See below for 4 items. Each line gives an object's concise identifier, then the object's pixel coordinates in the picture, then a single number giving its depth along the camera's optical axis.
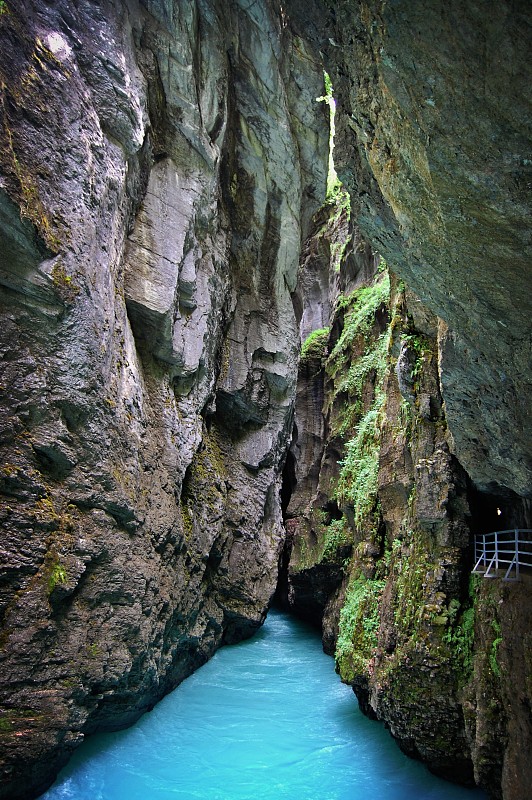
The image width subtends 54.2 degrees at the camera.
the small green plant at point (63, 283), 7.44
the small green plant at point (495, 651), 7.16
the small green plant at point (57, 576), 7.30
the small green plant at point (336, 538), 16.28
